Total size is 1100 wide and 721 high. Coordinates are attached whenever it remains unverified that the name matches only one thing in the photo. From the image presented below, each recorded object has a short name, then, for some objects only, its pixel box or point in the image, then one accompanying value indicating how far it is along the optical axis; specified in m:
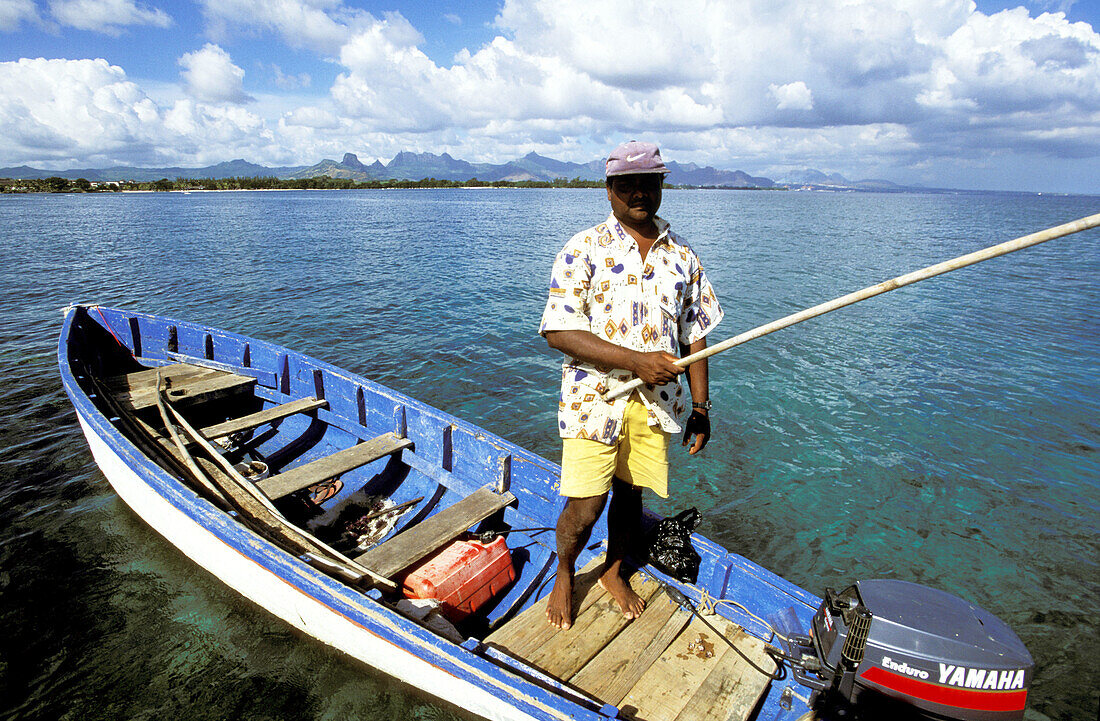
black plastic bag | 3.91
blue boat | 2.77
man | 2.76
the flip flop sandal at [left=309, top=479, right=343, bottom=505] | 6.12
